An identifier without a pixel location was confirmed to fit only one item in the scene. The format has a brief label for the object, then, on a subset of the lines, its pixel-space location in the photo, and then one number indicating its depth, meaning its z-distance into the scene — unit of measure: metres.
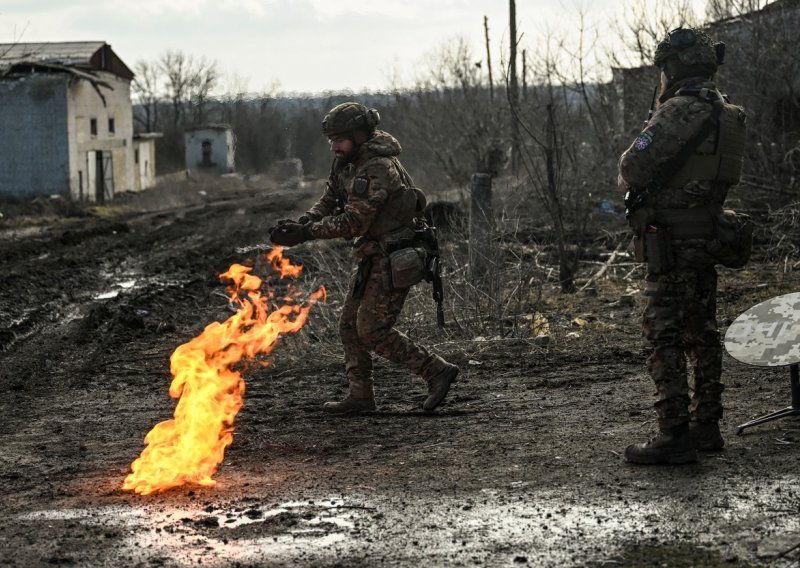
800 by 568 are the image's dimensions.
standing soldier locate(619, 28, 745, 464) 5.70
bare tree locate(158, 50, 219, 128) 70.56
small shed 61.34
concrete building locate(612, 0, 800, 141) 18.25
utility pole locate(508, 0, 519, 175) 12.48
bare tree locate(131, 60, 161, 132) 85.06
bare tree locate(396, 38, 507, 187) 29.05
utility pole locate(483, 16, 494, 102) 30.28
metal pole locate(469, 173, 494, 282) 10.88
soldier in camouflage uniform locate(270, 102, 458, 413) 7.24
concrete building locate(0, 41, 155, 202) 38.97
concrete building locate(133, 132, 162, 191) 50.94
